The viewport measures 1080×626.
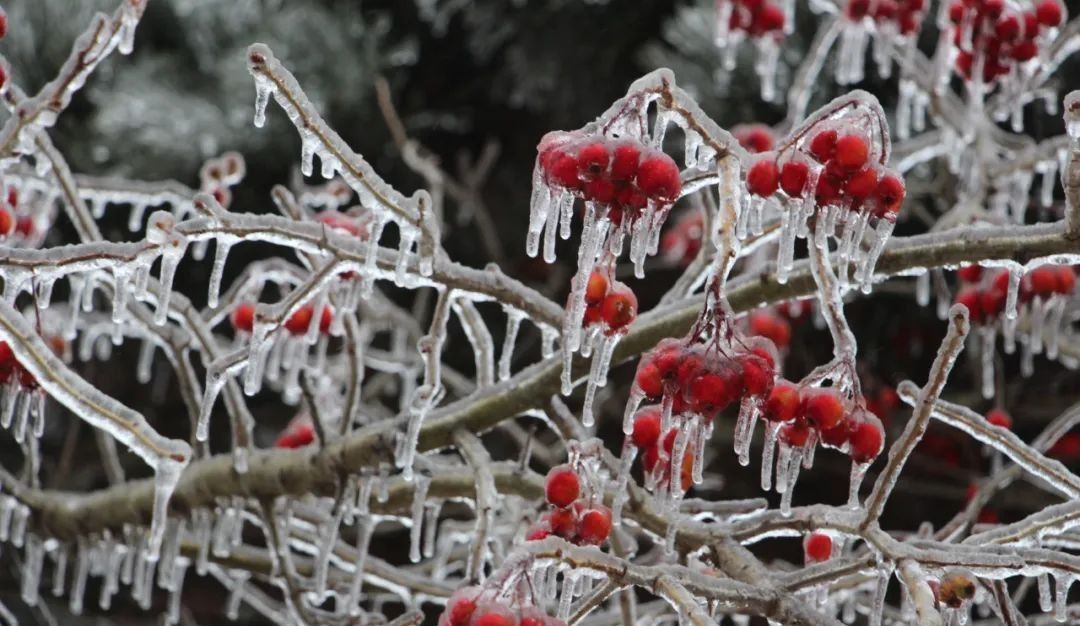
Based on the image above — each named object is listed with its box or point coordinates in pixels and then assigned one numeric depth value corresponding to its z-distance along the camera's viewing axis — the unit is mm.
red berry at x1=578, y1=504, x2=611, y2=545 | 1367
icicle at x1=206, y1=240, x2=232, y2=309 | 1412
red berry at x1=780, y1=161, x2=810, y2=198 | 1345
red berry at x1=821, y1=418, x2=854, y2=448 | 1370
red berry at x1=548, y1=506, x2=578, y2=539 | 1368
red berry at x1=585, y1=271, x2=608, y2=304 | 1370
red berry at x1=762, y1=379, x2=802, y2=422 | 1359
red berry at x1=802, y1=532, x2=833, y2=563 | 1454
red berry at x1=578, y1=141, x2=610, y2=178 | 1324
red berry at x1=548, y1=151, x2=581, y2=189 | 1325
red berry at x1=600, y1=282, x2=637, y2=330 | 1370
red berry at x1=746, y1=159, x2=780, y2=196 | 1348
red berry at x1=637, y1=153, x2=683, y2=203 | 1324
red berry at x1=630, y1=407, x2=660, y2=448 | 1389
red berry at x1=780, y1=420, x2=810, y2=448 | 1366
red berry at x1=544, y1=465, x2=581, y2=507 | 1374
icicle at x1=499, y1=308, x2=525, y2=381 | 1461
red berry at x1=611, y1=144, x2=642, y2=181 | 1324
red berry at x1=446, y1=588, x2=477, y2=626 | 1305
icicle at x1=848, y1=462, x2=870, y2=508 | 1378
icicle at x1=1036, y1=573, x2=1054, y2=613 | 1396
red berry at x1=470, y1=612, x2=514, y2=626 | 1296
